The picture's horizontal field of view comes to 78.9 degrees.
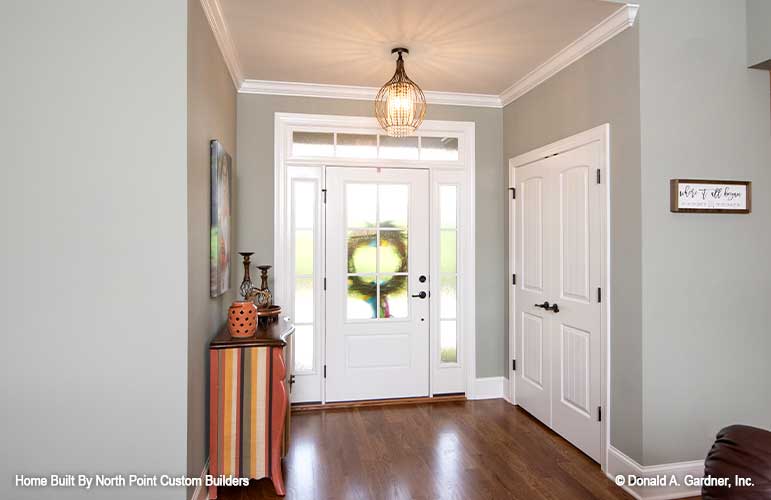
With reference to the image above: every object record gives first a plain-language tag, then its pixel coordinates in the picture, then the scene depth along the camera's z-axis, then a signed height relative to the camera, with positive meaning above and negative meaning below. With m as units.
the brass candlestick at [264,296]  3.12 -0.30
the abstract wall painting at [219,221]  2.67 +0.18
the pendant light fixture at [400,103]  3.16 +1.00
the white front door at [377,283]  4.03 -0.29
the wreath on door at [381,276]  4.06 -0.23
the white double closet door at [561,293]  2.97 -0.31
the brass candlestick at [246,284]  3.14 -0.22
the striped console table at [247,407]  2.46 -0.83
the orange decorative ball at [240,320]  2.59 -0.38
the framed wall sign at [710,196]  2.60 +0.30
